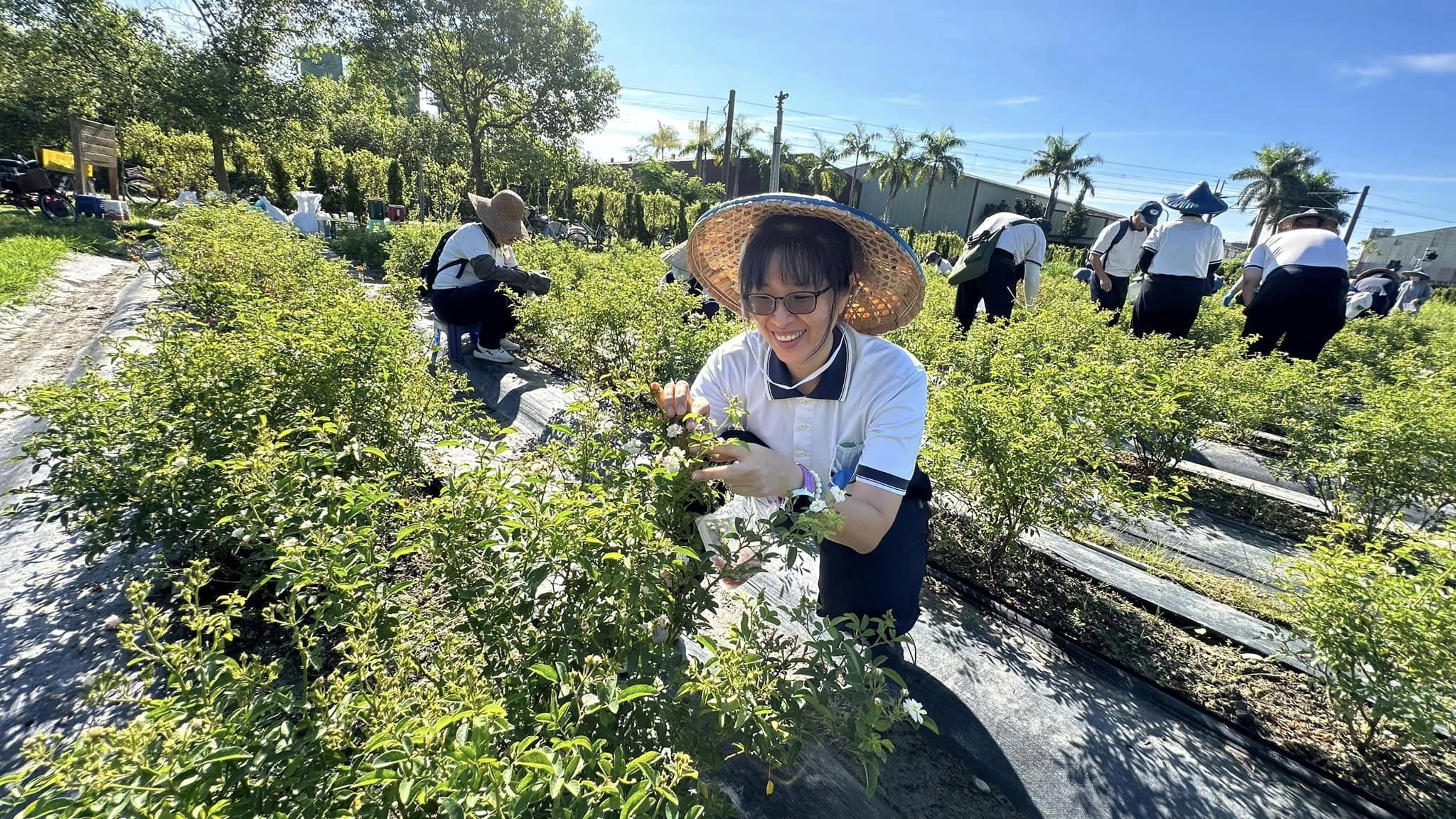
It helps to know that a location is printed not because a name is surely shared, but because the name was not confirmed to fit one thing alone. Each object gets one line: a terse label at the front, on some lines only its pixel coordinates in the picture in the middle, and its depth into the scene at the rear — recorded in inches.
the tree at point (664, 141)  2221.2
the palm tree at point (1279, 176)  1881.2
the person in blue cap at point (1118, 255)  245.4
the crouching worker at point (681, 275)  274.4
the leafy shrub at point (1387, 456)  112.7
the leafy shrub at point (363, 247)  481.7
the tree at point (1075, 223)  1807.3
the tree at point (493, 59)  682.2
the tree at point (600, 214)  1224.8
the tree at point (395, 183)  1066.7
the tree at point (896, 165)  1881.2
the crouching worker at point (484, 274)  207.9
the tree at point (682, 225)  1150.3
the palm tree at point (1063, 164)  1868.0
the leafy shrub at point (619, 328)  182.5
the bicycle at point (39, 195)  575.8
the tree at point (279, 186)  921.5
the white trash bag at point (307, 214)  518.0
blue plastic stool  212.1
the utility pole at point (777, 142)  985.5
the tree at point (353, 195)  919.7
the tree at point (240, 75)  582.2
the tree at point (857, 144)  1941.4
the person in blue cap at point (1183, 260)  200.2
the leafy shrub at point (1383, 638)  63.7
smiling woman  65.1
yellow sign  769.6
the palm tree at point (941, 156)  1859.0
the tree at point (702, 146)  1962.4
